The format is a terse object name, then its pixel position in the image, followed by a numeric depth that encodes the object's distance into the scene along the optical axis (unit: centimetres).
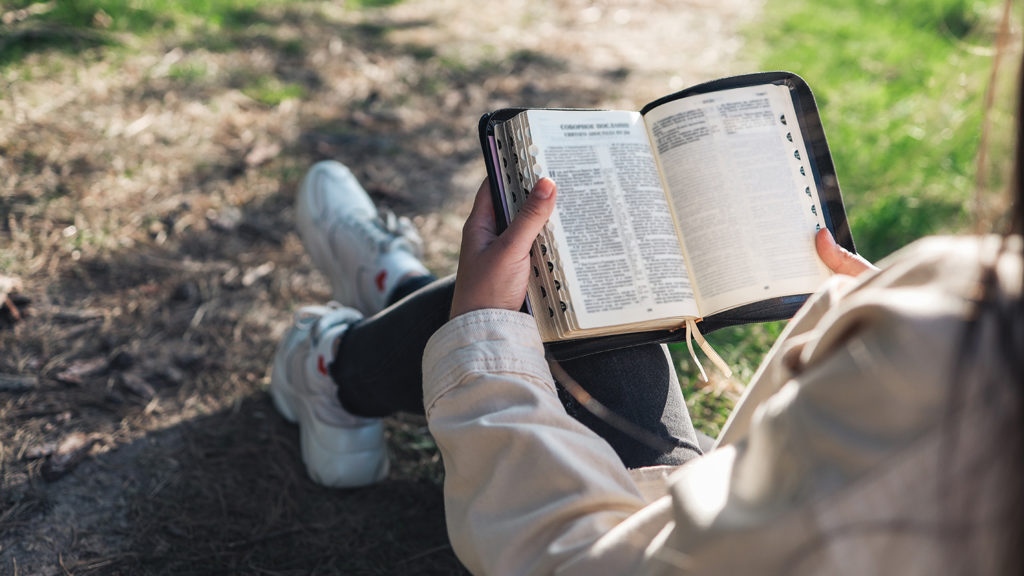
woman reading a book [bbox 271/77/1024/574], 54
